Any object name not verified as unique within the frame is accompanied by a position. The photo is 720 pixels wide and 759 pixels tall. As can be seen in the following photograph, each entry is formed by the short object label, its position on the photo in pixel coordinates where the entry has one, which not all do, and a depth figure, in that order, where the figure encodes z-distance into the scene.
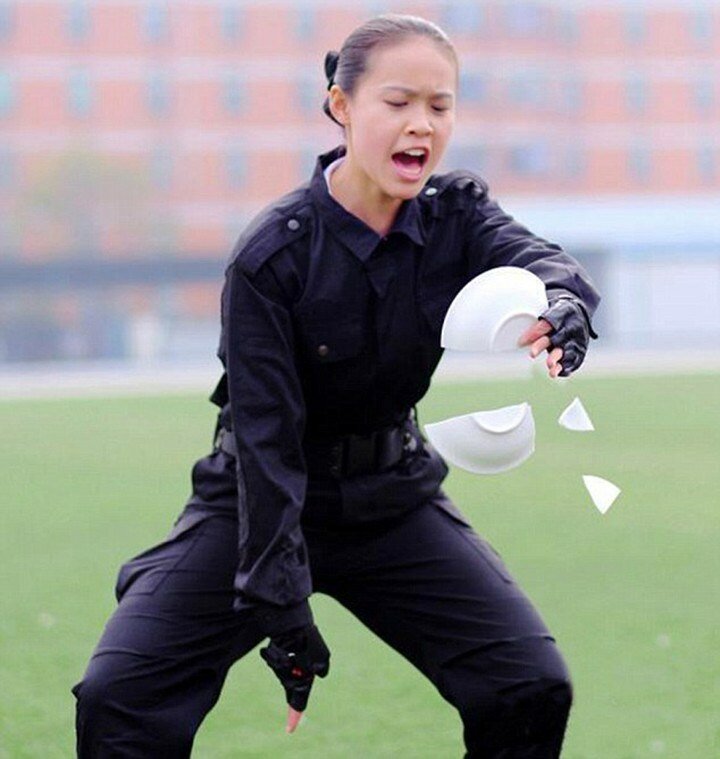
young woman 7.51
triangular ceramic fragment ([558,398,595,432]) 6.86
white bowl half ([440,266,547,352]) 6.79
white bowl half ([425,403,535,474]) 7.21
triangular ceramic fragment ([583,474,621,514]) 7.13
